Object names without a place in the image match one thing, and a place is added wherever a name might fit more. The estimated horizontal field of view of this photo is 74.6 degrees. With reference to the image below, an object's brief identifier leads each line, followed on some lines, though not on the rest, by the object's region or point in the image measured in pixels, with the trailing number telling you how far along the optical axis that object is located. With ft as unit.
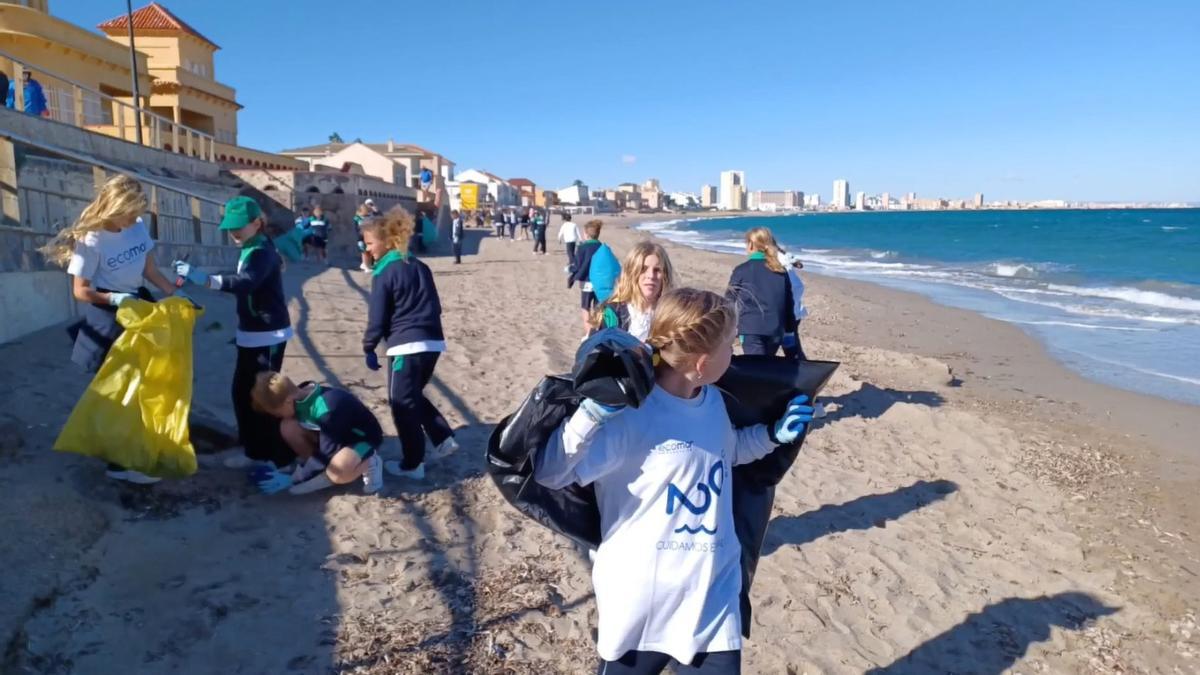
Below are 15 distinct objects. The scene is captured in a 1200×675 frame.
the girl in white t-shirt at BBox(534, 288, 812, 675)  6.86
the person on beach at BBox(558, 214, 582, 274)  56.59
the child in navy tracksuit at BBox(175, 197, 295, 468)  15.24
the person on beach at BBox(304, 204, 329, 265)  58.36
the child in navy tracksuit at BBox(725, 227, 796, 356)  19.61
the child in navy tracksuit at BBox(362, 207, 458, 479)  16.05
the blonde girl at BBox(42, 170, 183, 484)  14.11
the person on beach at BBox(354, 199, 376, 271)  62.07
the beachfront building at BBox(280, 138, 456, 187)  195.31
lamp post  47.65
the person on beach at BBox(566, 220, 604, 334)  26.17
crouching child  15.33
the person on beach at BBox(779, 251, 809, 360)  20.59
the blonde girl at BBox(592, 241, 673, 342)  12.67
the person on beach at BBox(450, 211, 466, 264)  71.41
